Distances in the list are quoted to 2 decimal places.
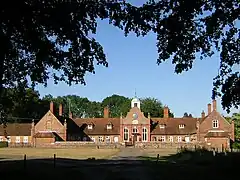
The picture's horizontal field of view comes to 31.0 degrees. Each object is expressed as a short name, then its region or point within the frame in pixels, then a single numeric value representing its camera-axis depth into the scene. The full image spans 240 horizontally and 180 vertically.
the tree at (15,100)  21.45
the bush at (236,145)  67.82
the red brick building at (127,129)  89.19
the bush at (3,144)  85.94
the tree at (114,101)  174.81
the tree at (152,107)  130.10
